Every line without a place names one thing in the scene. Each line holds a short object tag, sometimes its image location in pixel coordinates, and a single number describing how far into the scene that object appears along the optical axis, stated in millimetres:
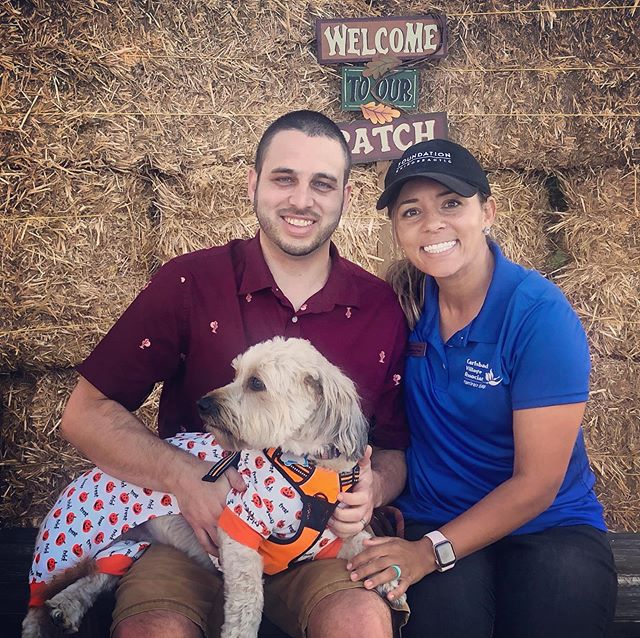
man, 2219
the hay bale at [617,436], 3926
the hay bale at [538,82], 3742
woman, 2197
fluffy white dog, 2102
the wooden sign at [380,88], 3678
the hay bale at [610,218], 3904
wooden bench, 2723
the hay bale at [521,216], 3959
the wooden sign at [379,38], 3621
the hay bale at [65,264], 3564
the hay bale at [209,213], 3727
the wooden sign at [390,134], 3715
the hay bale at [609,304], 3904
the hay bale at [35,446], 3703
